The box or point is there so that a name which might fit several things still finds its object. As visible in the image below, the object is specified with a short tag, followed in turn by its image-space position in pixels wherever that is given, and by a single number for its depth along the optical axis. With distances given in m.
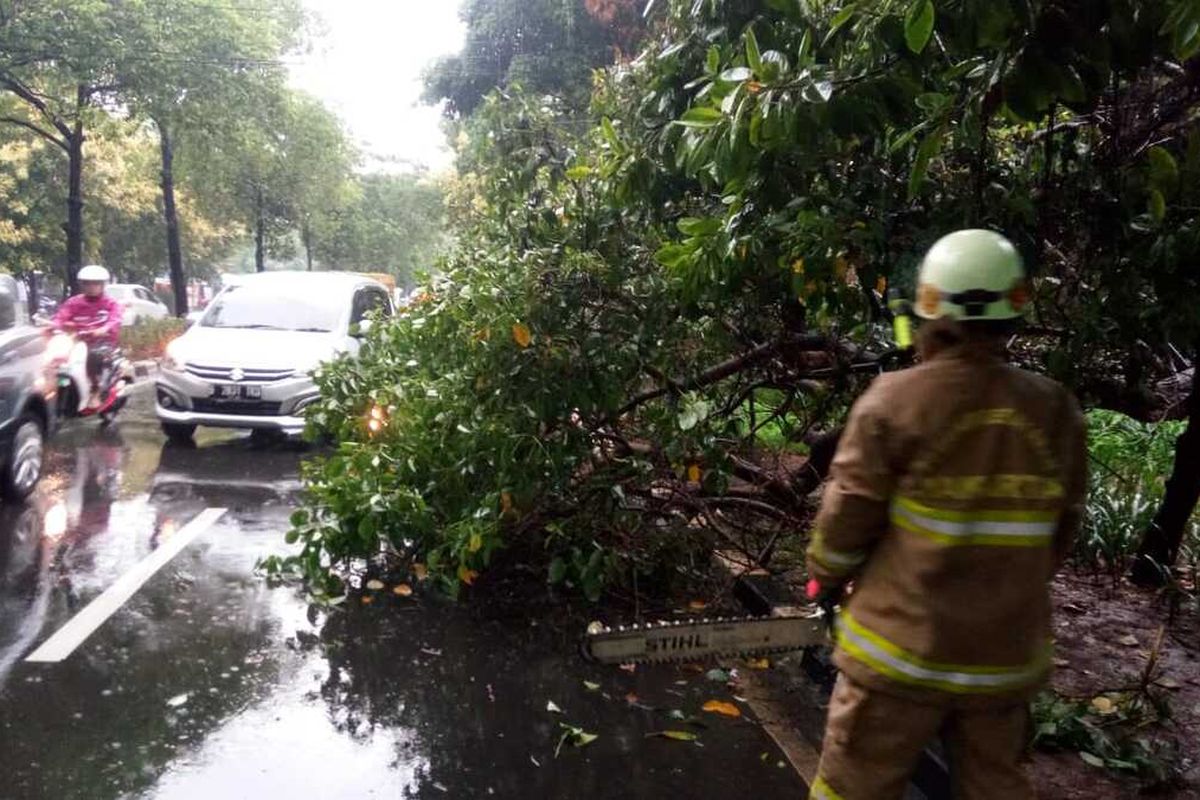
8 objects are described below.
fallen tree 3.57
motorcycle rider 10.42
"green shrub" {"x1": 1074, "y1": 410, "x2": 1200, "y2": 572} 6.71
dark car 7.46
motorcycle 8.70
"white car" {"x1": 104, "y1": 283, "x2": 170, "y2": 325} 28.92
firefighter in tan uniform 2.47
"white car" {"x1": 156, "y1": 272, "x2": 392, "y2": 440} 10.09
